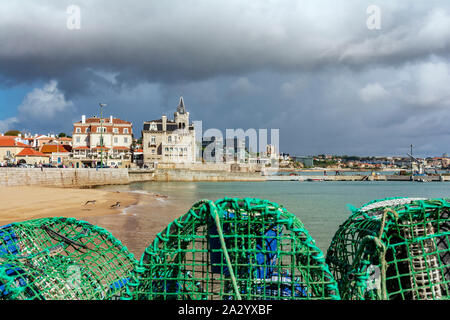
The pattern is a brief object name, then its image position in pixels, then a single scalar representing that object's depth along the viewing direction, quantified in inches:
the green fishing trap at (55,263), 148.9
